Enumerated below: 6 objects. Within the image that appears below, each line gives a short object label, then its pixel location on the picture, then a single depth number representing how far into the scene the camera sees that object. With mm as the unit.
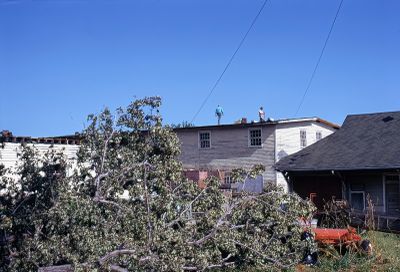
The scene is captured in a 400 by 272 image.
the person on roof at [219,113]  33822
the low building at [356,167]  21781
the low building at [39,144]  19447
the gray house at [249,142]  29047
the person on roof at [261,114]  30328
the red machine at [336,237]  13195
